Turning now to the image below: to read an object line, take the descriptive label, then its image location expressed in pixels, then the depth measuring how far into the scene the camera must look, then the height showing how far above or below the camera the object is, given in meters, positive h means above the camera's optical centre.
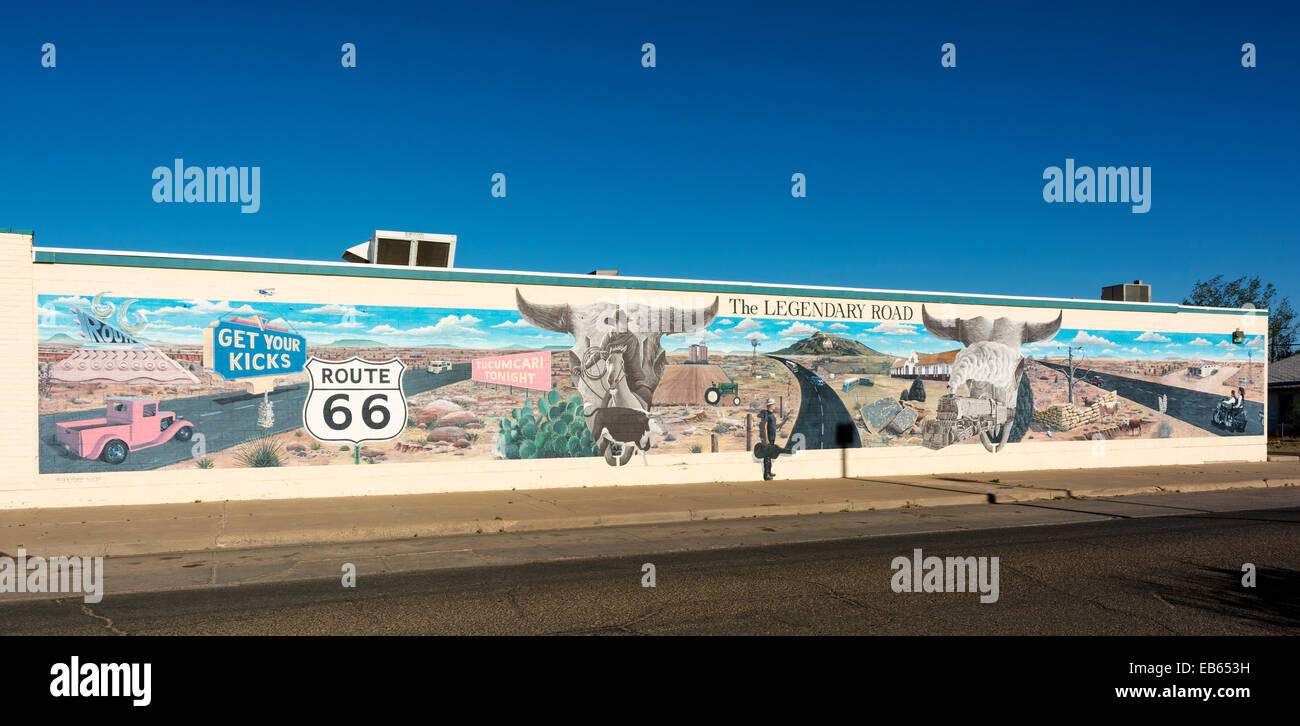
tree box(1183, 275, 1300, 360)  64.45 +3.02
